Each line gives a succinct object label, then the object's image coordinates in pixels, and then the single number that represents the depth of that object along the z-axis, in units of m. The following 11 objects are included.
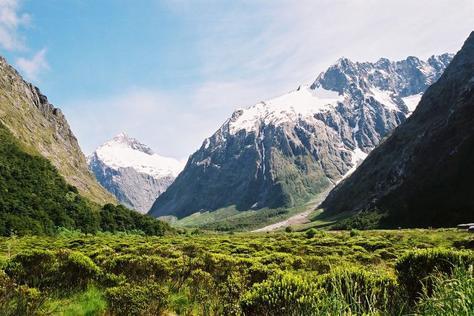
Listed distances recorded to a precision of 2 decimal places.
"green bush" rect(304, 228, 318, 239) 96.16
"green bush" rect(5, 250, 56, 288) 16.81
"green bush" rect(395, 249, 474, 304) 14.36
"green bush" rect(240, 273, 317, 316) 10.35
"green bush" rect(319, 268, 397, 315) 12.38
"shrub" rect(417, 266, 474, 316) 6.50
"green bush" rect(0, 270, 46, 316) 12.18
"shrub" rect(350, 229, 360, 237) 99.11
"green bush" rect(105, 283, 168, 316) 13.55
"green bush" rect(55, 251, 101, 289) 17.84
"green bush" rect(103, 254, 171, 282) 20.56
